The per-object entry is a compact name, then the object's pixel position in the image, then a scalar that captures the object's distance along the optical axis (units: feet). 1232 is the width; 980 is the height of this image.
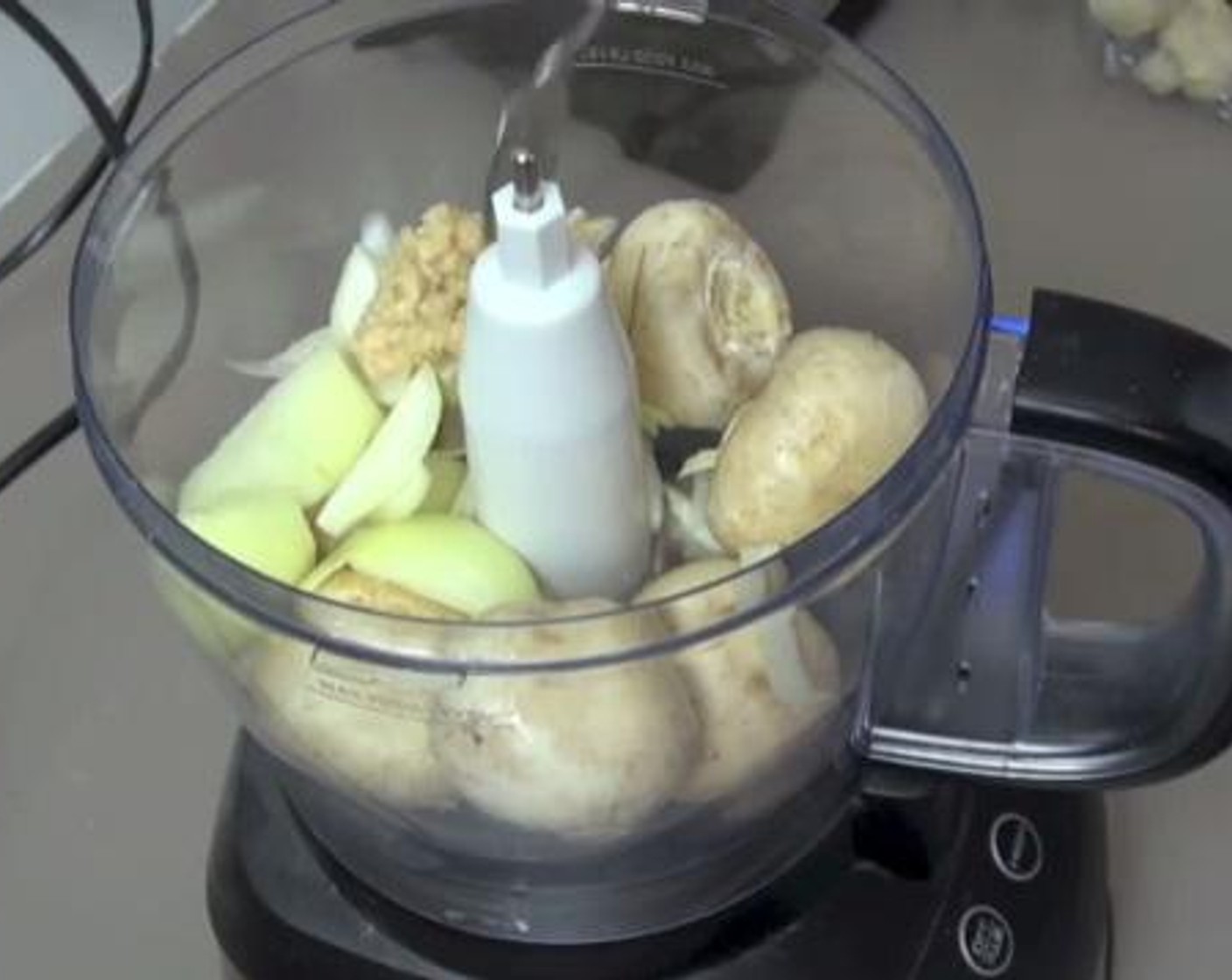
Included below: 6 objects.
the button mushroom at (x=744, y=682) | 1.53
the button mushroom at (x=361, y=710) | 1.55
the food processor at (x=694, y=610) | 1.53
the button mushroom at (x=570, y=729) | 1.49
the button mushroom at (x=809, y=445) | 1.61
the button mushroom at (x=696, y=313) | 1.75
